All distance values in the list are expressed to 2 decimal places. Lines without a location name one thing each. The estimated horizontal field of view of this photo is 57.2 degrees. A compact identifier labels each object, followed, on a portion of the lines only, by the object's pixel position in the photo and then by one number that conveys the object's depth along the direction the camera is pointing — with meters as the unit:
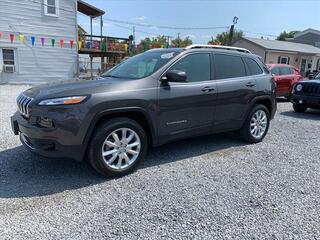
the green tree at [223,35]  61.31
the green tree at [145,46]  23.91
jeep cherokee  3.55
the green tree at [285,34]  77.99
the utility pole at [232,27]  24.66
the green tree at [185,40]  65.81
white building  15.45
